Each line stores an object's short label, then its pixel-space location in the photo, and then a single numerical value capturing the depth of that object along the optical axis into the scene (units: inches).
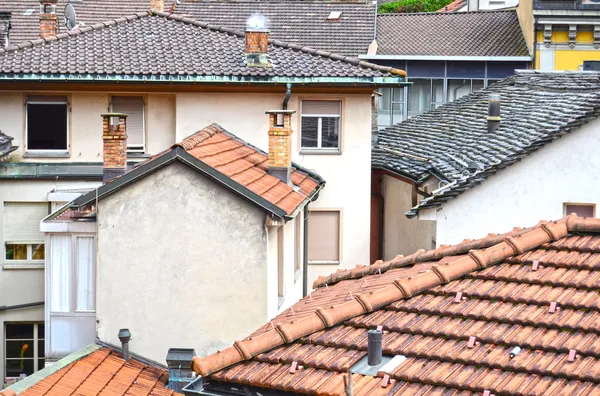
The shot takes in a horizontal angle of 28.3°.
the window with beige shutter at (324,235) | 1028.5
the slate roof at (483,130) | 791.1
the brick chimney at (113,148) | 867.4
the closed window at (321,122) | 1027.9
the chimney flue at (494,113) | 963.2
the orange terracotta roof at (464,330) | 362.9
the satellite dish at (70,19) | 1286.9
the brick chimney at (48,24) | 1179.3
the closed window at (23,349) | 953.5
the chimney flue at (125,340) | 759.7
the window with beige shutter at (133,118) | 1015.6
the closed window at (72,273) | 831.7
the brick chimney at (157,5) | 1278.5
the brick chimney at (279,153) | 888.3
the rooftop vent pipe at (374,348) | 378.6
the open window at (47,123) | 1010.1
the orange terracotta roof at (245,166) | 791.7
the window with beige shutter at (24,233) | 983.6
